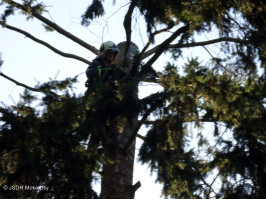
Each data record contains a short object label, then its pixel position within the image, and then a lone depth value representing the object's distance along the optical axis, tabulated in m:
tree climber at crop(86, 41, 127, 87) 13.38
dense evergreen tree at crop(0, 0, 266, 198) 10.64
